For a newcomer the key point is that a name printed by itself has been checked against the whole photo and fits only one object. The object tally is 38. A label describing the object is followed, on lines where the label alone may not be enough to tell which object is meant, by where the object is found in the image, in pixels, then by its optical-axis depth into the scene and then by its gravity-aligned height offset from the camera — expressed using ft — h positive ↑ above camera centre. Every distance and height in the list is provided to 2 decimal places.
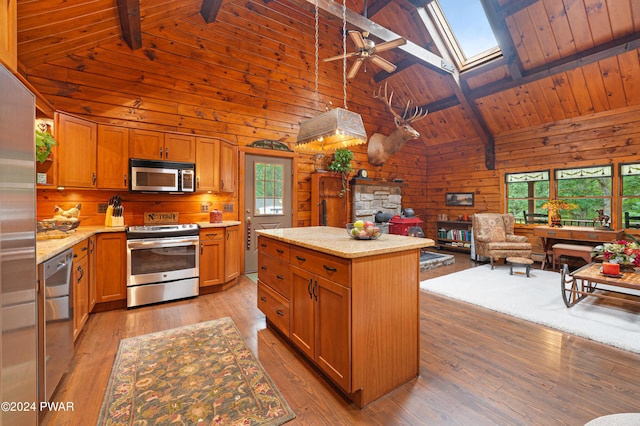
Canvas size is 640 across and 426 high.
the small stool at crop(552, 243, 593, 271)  14.56 -2.24
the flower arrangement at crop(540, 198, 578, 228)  17.40 +0.23
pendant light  7.63 +2.40
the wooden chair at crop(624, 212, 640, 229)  15.44 -0.54
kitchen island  5.37 -2.16
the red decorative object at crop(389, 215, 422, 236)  19.27 -0.99
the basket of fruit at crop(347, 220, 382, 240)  6.83 -0.53
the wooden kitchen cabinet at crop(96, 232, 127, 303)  10.12 -2.15
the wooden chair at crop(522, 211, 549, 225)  19.08 -0.53
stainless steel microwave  11.36 +1.48
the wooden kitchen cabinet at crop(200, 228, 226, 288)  12.04 -2.10
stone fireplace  19.67 +0.95
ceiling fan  10.48 +6.50
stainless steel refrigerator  3.55 -0.64
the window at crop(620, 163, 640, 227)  15.52 +1.28
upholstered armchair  16.58 -1.80
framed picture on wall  23.12 +1.01
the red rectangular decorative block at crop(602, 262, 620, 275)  9.78 -2.10
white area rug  8.42 -3.69
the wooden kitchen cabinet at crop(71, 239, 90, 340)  7.58 -2.28
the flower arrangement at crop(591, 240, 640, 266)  10.02 -1.61
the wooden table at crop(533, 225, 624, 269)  14.76 -1.40
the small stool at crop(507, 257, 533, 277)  14.85 -2.78
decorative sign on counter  12.66 -0.38
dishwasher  4.93 -2.28
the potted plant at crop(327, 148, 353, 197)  18.17 +3.25
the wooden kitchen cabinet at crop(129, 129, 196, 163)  11.55 +2.84
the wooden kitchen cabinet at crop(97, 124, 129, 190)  10.89 +2.14
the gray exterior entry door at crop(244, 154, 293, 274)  15.94 +0.77
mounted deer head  20.08 +4.93
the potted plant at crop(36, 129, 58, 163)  8.21 +2.00
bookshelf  21.95 -2.04
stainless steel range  10.57 -2.18
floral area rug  5.21 -3.94
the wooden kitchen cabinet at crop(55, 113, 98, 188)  9.80 +2.21
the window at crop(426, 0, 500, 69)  16.11 +11.34
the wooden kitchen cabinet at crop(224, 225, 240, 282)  12.81 -2.12
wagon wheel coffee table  9.14 -2.40
